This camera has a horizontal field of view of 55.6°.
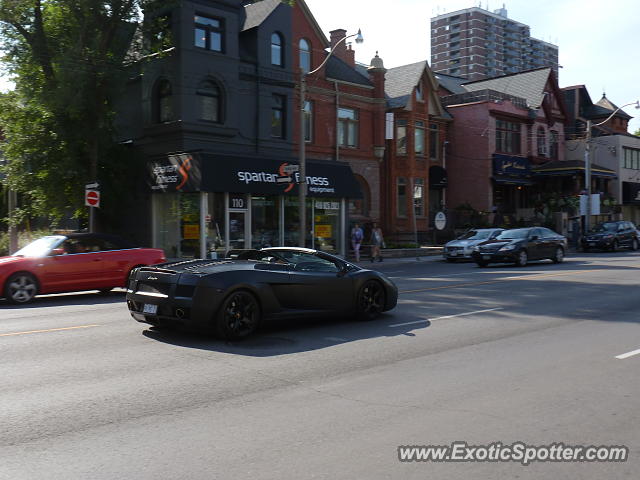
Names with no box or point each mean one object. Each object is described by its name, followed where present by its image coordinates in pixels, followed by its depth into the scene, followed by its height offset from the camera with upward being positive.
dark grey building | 23.78 +4.12
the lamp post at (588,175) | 39.31 +3.33
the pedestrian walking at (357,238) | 27.29 -0.46
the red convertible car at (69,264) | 13.26 -0.82
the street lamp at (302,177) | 22.42 +1.93
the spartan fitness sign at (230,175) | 22.86 +2.14
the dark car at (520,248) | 23.17 -0.80
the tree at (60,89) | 21.00 +4.97
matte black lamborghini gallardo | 8.19 -0.91
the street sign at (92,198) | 18.95 +0.98
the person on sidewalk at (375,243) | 27.82 -0.70
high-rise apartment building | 163.00 +51.13
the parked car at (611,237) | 34.62 -0.59
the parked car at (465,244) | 27.19 -0.76
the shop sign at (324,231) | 28.36 -0.14
